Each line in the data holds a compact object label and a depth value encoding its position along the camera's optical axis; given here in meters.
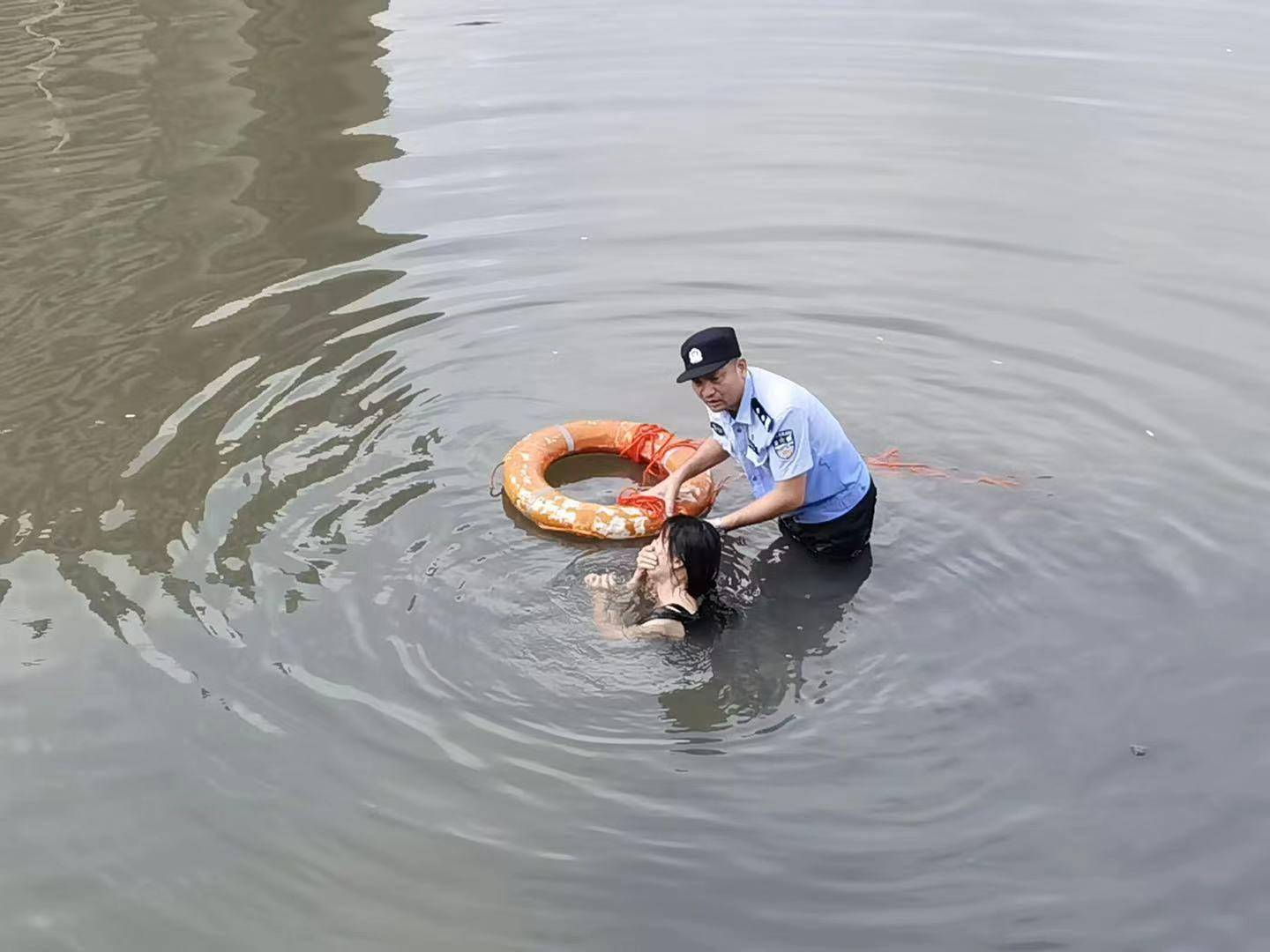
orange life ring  8.30
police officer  7.28
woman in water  7.18
